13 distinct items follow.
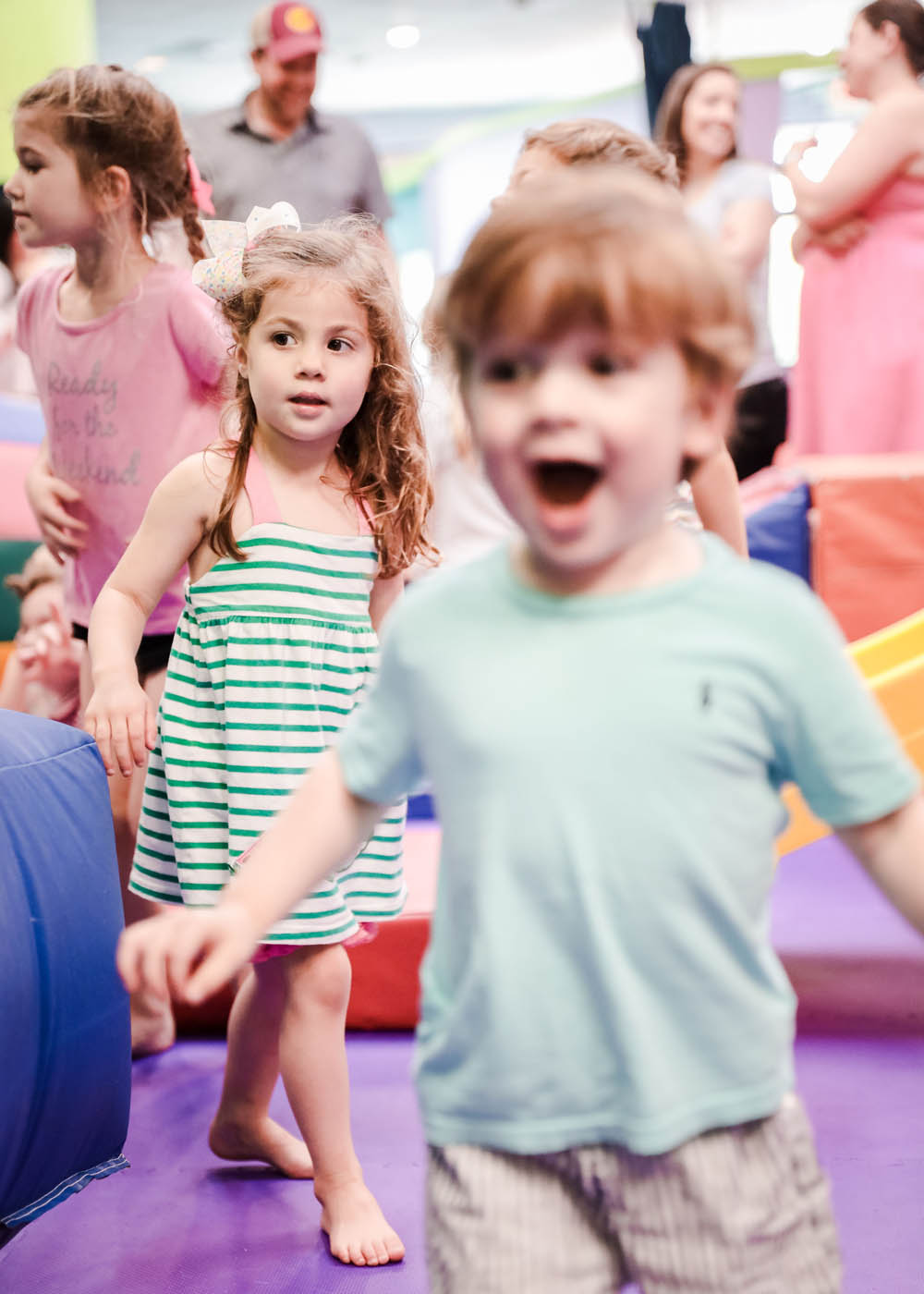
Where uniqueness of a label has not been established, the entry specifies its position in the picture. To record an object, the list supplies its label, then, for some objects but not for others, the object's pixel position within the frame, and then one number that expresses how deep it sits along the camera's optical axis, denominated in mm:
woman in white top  3428
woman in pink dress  3064
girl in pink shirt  1958
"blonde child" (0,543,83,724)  2658
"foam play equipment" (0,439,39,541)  3787
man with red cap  3182
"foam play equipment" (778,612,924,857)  2082
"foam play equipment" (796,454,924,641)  2648
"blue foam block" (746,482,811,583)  2688
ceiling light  10289
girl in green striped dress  1544
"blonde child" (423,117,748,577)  1603
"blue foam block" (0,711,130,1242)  1357
